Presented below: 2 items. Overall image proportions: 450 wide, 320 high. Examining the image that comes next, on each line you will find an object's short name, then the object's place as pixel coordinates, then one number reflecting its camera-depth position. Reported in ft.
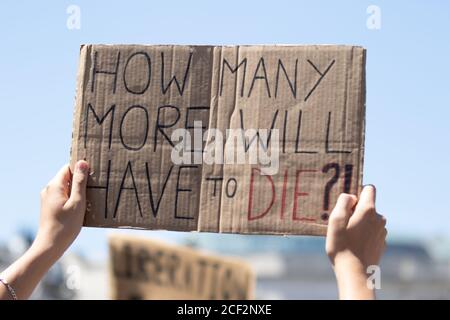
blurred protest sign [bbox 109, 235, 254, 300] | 24.43
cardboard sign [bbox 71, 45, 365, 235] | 12.72
